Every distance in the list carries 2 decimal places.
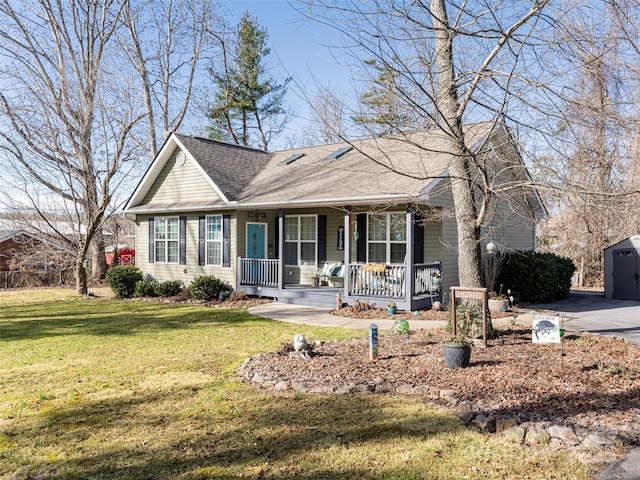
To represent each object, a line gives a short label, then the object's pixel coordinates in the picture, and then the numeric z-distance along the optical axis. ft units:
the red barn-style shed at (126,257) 86.89
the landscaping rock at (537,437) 13.51
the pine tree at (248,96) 100.27
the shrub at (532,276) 44.83
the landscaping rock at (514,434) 13.75
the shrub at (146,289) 53.98
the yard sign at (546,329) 21.04
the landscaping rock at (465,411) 15.28
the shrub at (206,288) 49.26
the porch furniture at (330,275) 47.52
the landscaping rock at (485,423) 14.56
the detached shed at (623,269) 47.52
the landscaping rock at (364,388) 18.11
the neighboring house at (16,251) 69.56
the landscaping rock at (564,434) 13.42
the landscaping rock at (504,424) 14.38
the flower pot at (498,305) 39.37
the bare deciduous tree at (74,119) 56.54
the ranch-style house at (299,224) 40.83
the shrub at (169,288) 52.84
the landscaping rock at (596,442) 13.14
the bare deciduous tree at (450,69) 18.01
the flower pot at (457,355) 20.11
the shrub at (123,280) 54.95
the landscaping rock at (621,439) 13.23
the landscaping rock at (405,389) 17.92
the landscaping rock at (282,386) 18.62
